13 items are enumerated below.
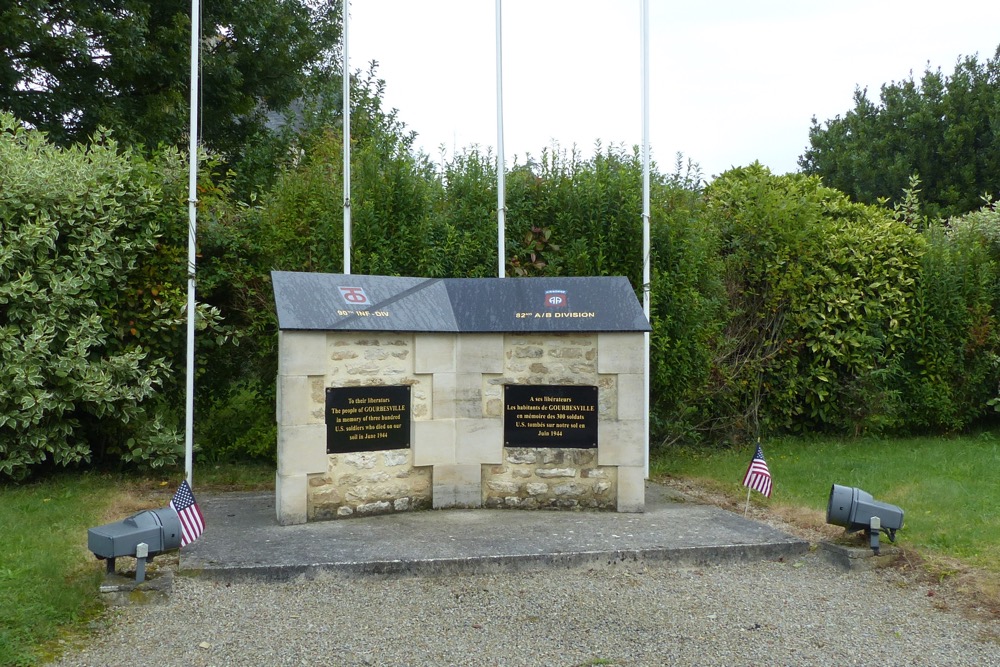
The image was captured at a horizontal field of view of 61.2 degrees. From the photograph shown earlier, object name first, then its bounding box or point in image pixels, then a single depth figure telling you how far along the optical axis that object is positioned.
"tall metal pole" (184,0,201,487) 8.25
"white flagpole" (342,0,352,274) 8.91
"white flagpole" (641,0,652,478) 9.41
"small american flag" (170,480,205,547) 5.86
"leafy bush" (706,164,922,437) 11.62
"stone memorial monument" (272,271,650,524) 7.49
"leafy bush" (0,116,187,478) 8.55
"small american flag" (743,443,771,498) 7.16
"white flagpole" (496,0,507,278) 9.09
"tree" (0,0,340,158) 13.26
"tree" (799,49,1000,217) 23.05
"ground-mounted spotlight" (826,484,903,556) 6.29
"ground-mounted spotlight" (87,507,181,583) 5.33
